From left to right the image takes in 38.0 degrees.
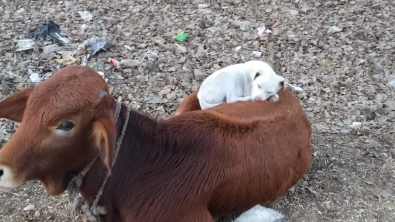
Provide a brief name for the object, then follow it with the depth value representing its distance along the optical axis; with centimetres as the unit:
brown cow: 308
